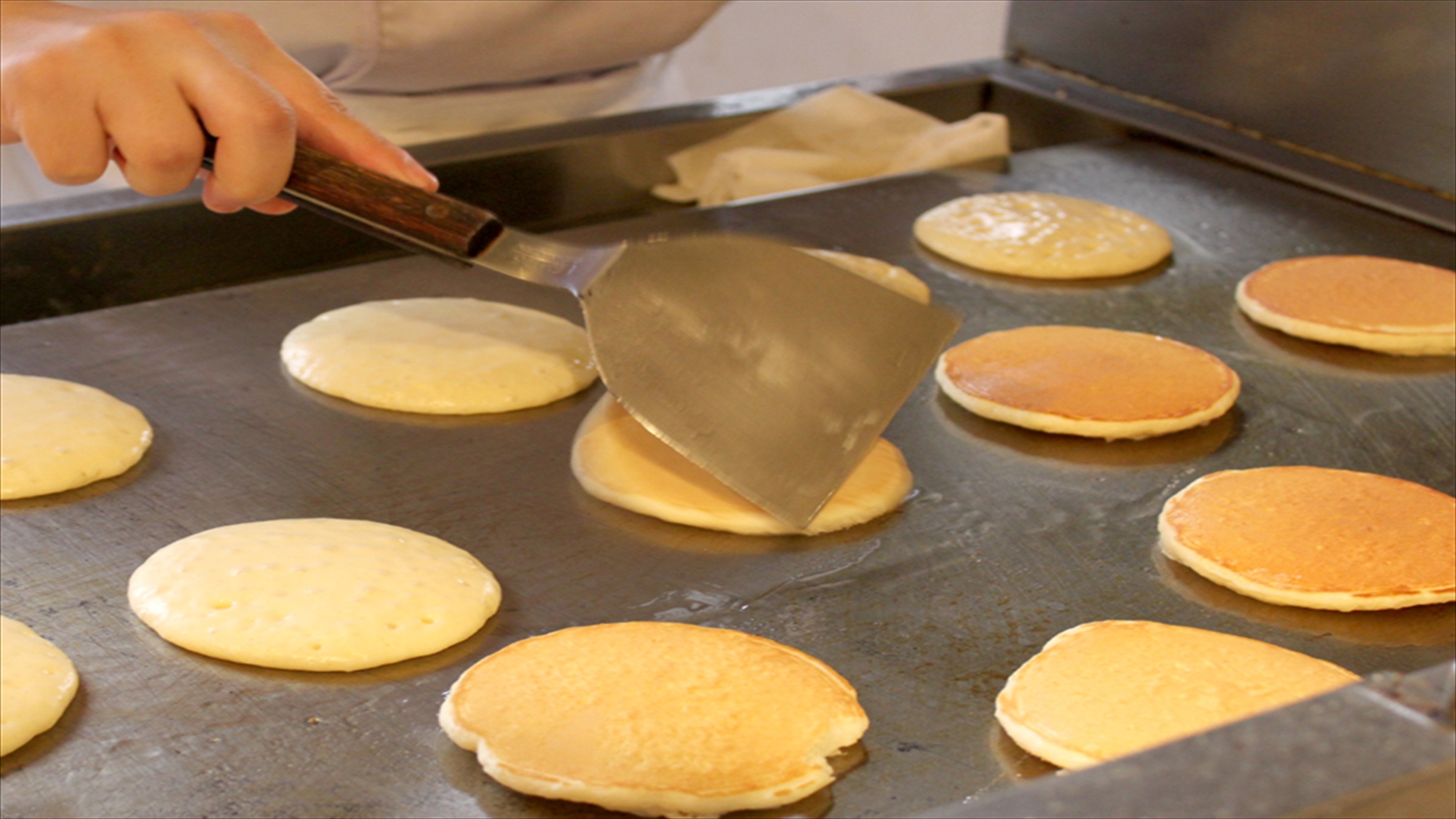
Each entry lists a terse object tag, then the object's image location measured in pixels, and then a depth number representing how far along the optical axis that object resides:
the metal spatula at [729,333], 1.19
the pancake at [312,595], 1.11
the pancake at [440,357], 1.26
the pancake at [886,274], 1.34
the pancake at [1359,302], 1.31
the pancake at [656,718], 1.06
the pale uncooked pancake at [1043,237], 1.38
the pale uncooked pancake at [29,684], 1.07
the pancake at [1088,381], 1.25
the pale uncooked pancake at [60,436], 1.19
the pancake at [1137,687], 1.08
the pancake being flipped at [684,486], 1.19
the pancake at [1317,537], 1.15
